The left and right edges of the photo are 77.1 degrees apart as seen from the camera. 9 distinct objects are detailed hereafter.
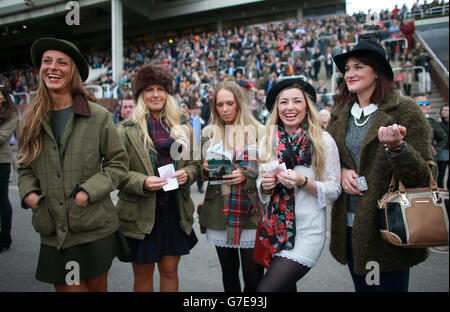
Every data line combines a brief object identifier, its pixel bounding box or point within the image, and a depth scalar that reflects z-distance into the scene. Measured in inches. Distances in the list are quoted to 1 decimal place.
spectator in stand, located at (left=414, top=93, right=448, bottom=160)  205.6
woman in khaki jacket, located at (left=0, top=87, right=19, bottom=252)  98.8
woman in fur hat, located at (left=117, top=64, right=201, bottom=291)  84.8
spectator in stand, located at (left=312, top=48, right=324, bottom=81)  559.5
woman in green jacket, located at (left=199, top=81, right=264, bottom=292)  87.4
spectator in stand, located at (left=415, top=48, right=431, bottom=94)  422.3
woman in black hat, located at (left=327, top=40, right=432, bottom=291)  64.1
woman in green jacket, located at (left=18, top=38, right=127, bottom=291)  66.6
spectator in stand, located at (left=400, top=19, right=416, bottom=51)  531.7
